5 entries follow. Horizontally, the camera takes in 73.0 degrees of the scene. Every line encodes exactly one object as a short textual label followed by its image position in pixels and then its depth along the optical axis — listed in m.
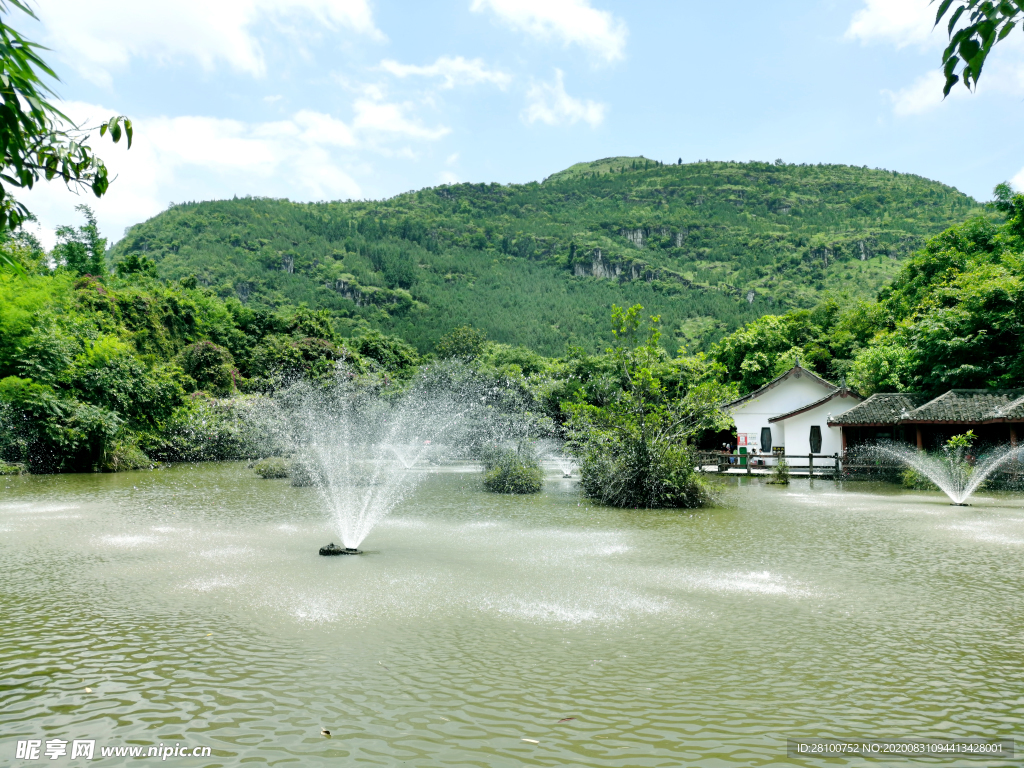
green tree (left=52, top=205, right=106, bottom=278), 66.79
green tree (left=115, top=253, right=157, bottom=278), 71.62
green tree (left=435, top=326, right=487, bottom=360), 84.94
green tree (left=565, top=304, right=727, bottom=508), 19.20
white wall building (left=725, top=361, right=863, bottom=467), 34.78
